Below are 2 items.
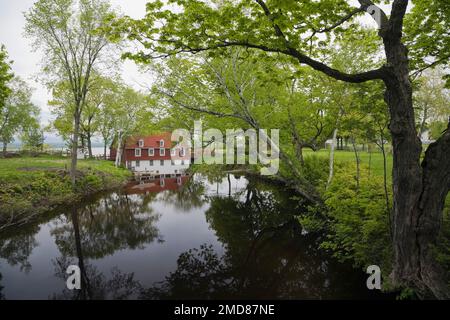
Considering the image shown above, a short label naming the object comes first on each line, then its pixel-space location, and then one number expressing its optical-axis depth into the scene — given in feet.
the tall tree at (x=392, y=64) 18.54
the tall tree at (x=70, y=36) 62.18
